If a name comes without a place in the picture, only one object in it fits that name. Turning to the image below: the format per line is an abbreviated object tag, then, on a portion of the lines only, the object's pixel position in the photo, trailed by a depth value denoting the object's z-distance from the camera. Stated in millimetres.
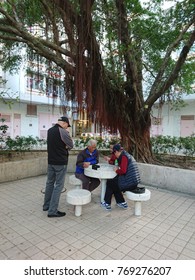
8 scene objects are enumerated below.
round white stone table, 3270
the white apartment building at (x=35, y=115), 12539
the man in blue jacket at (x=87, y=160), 3600
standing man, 2992
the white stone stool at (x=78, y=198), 2936
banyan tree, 3400
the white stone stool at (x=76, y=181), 3623
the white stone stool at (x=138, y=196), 2988
